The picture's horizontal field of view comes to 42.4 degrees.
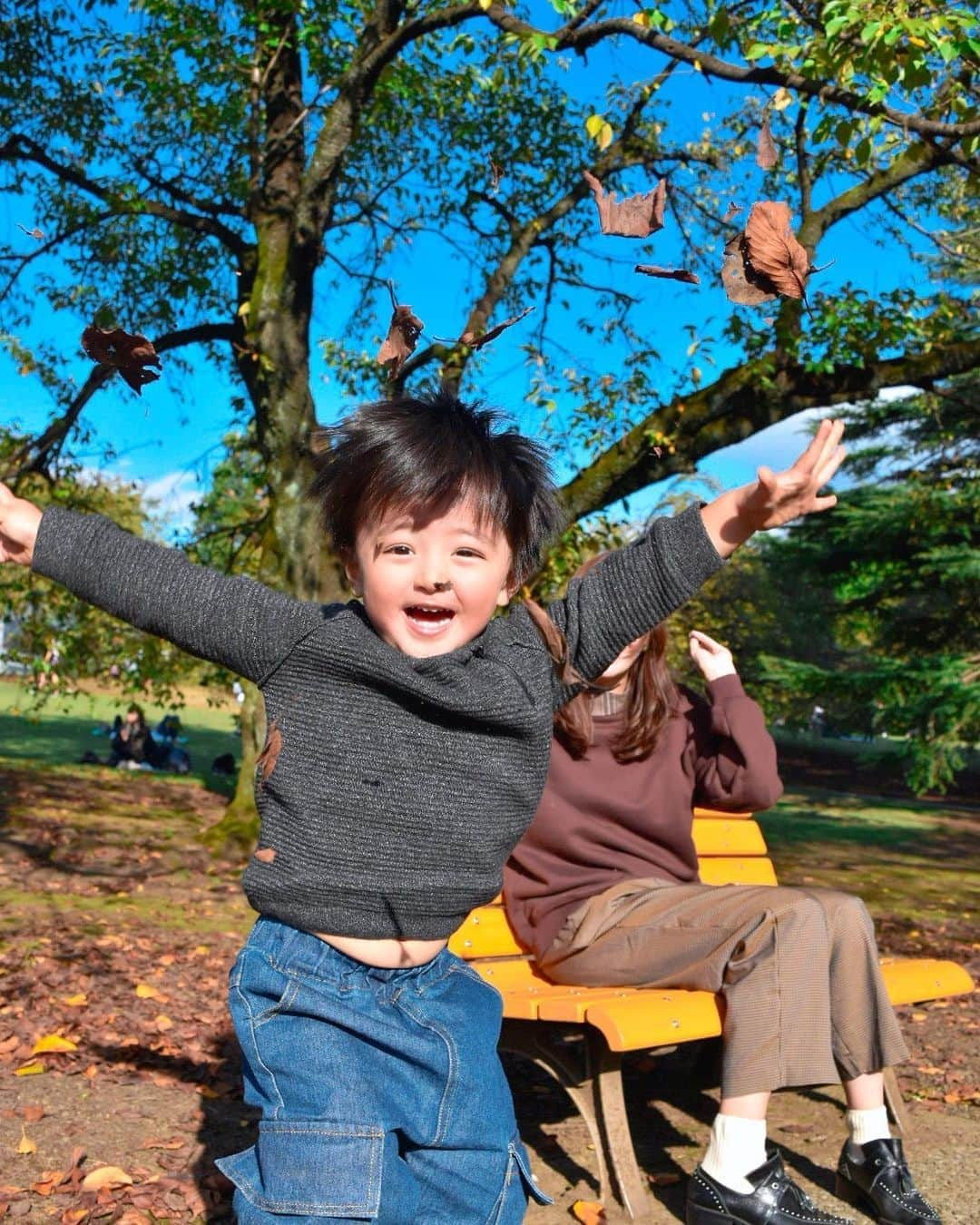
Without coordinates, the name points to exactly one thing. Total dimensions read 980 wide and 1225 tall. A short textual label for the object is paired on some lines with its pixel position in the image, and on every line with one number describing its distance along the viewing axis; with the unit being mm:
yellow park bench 3246
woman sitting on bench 3207
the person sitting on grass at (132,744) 18531
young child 2115
